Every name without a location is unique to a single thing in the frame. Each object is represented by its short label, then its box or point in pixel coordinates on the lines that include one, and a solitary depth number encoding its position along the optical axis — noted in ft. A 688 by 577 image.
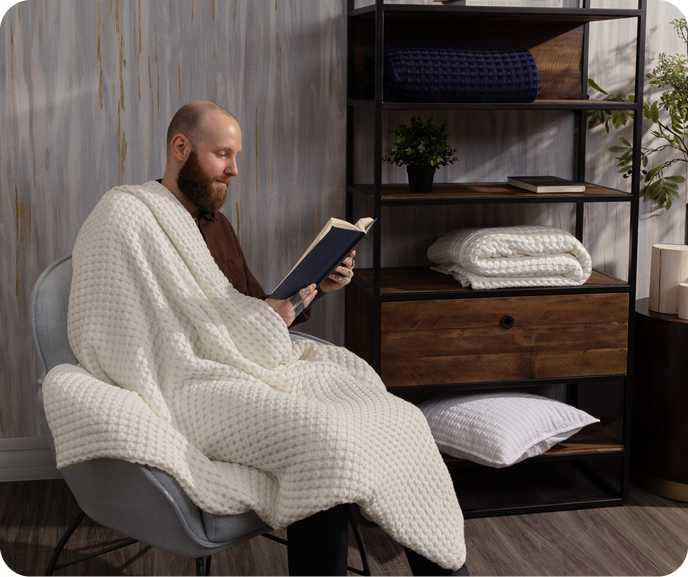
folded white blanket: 7.38
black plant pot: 7.53
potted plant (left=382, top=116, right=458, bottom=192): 7.53
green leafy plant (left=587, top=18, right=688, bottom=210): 8.33
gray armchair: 4.90
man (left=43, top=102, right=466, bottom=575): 4.96
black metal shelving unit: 7.04
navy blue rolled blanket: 6.98
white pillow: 7.23
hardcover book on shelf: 7.50
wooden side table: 7.74
